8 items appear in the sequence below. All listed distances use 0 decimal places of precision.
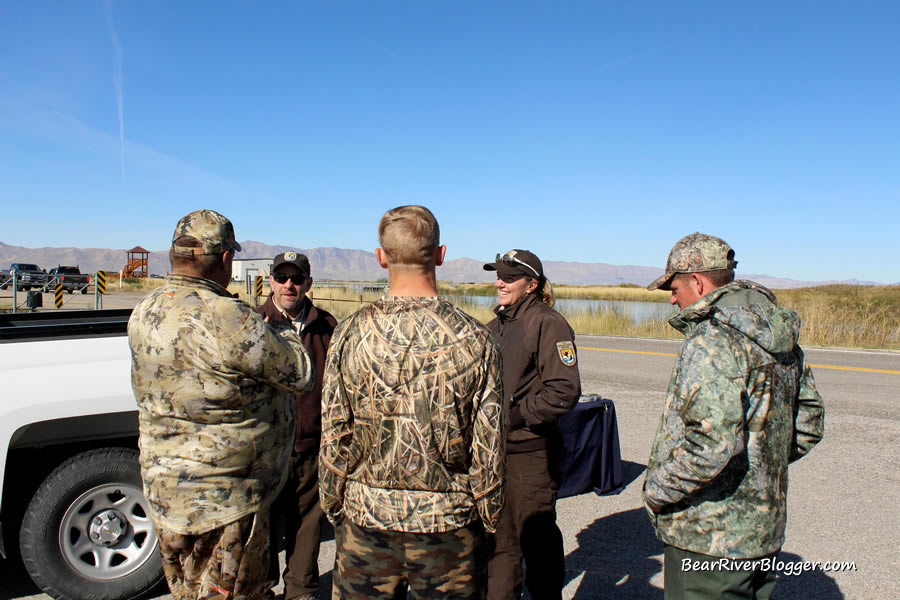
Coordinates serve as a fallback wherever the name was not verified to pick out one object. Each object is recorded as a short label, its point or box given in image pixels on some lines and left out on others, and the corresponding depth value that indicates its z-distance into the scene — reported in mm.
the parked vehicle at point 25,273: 19028
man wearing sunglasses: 3291
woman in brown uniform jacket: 2982
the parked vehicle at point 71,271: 23109
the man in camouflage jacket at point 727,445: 2127
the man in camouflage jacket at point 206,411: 2242
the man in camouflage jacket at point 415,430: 1859
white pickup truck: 3104
